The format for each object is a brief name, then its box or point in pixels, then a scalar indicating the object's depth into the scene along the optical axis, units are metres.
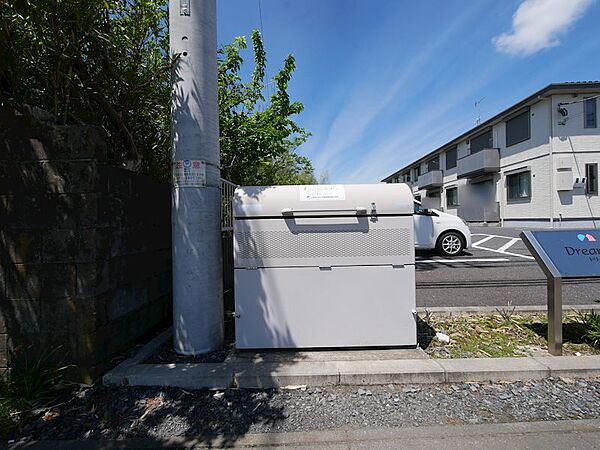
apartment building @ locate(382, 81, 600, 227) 17.39
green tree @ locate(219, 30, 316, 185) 5.78
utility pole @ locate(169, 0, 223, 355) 3.33
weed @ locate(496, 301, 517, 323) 4.34
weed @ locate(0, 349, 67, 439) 2.62
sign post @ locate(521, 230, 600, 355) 3.42
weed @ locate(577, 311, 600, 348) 3.56
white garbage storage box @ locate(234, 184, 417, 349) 3.38
